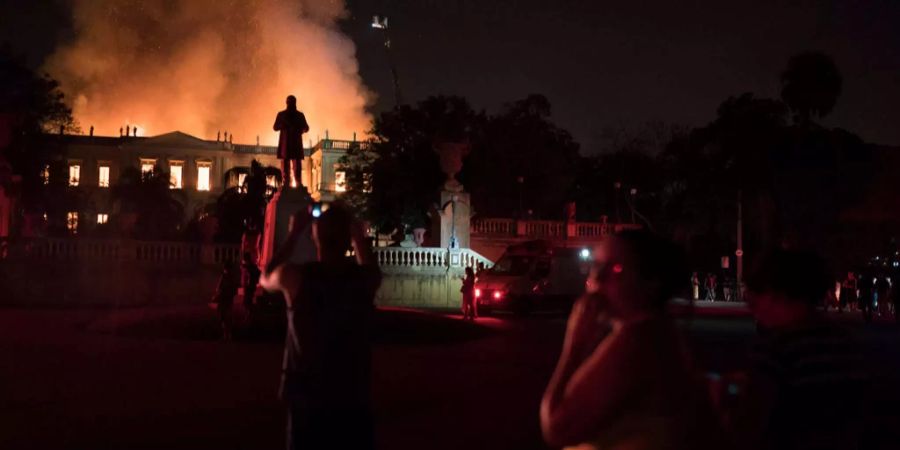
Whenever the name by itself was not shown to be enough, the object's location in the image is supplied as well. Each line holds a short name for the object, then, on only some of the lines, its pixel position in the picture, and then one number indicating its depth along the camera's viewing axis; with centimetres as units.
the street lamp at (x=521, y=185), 5030
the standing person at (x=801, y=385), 317
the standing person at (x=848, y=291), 3641
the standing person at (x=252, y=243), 2238
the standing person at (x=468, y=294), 2562
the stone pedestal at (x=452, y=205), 3438
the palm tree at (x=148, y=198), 6058
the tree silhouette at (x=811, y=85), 4131
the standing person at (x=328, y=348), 424
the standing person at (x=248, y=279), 1780
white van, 2922
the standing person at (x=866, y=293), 2939
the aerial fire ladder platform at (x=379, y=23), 7169
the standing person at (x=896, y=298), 2902
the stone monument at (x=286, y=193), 1981
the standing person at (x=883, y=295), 3431
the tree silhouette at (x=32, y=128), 3488
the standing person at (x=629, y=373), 277
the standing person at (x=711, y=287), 4485
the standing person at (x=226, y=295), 1638
